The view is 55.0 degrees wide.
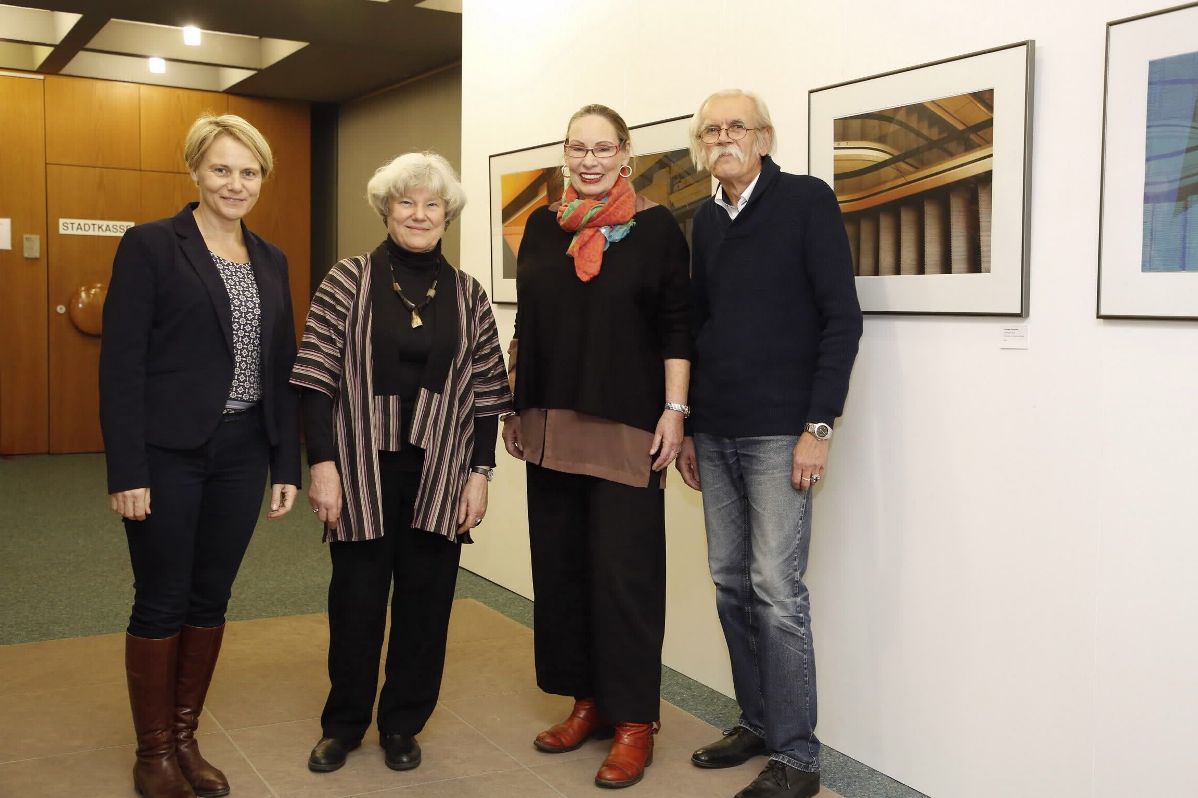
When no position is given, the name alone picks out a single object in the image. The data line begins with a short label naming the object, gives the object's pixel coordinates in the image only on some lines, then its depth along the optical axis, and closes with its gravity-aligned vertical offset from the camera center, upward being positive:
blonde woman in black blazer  2.68 -0.19
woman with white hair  2.96 -0.25
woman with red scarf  3.03 -0.14
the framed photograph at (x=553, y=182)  3.92 +0.63
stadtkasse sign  9.35 +0.94
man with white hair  2.88 -0.07
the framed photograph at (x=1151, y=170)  2.37 +0.37
